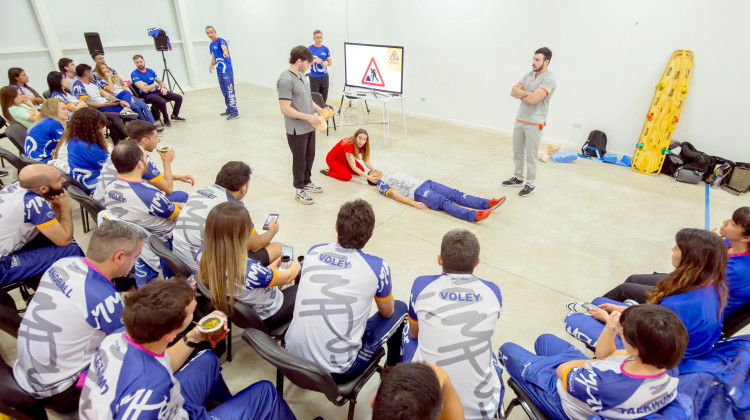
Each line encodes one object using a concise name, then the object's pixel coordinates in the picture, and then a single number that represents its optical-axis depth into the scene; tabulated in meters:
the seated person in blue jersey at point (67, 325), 1.52
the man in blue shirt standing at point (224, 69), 7.00
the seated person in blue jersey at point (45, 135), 3.67
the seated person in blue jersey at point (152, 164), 3.08
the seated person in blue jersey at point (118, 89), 6.10
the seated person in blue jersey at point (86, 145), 3.22
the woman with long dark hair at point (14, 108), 4.27
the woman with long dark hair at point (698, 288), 1.69
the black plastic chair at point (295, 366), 1.45
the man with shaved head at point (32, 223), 2.27
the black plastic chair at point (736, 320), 1.89
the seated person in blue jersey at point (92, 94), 5.57
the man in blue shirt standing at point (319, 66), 6.90
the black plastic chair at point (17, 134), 3.83
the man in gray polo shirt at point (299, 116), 3.76
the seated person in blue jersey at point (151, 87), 6.59
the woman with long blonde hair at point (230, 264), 1.81
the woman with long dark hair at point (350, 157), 4.48
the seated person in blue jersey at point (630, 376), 1.33
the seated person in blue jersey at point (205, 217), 2.31
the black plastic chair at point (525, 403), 1.63
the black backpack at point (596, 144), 5.62
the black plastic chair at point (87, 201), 2.63
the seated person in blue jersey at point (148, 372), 1.21
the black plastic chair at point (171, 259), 2.09
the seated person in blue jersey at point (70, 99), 5.09
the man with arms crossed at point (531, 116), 4.04
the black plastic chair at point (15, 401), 1.36
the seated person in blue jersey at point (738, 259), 1.89
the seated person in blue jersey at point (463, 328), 1.51
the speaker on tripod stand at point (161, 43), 7.86
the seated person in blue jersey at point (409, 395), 1.01
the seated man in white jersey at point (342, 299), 1.67
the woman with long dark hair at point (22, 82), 4.95
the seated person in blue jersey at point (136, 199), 2.50
